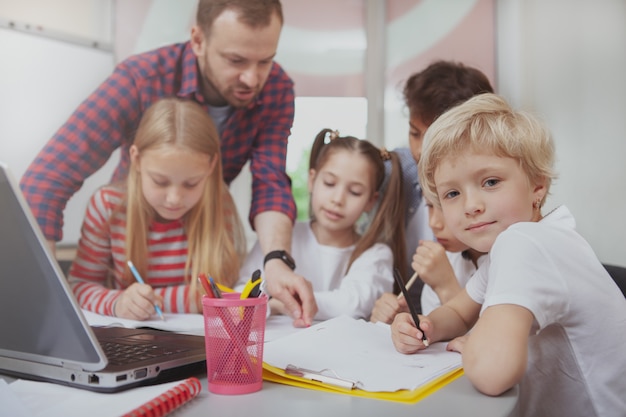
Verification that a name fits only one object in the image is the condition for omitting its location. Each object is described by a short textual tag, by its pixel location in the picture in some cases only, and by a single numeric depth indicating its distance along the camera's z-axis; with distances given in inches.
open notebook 30.7
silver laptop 27.1
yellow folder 29.5
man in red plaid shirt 71.3
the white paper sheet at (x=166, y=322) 49.7
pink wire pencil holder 30.5
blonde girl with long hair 70.0
